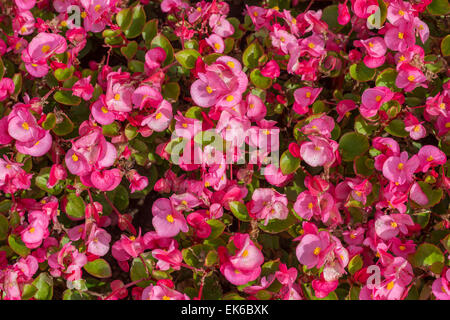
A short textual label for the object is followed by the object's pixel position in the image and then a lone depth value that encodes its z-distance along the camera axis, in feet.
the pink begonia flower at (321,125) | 2.00
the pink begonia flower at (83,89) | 2.04
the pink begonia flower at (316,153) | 1.98
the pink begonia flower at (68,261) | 2.04
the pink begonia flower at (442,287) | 1.98
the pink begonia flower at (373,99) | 2.01
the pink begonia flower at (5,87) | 2.08
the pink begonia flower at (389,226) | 2.01
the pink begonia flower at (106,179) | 2.02
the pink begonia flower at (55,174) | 2.04
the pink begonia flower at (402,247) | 2.05
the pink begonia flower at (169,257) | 1.98
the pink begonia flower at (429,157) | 2.02
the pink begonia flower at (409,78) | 2.02
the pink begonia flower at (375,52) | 2.04
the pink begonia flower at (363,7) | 2.03
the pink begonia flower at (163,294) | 1.96
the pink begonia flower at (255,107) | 2.03
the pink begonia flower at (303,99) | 2.05
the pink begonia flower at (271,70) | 2.04
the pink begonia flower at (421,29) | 2.06
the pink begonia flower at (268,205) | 1.99
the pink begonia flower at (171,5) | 2.16
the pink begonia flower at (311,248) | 1.99
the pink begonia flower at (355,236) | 2.05
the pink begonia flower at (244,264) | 1.96
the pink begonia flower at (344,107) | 2.08
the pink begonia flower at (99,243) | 2.06
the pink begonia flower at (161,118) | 2.00
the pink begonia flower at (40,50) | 2.06
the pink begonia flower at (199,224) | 2.01
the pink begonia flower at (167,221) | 2.01
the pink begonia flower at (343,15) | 2.05
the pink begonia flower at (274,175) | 2.04
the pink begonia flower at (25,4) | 2.13
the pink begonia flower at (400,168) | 1.99
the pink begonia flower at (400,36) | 2.03
